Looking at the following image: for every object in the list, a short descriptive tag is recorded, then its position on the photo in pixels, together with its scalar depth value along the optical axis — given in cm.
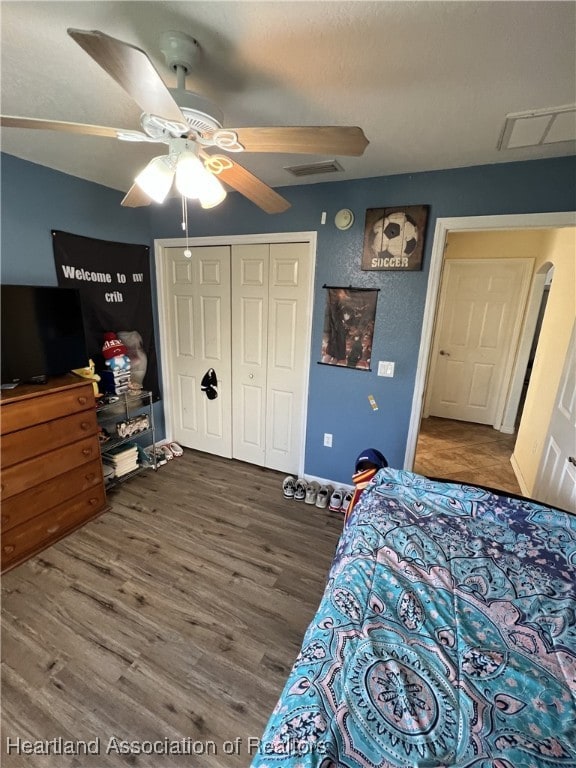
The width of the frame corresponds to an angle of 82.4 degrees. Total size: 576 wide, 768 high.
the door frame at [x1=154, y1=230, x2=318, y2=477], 260
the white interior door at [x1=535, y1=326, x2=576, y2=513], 177
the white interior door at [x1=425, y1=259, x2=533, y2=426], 410
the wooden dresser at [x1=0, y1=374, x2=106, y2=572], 191
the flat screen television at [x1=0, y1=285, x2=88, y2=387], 197
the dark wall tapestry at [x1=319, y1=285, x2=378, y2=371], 248
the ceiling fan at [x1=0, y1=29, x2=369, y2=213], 87
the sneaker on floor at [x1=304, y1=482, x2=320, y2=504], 274
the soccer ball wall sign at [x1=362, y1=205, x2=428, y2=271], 222
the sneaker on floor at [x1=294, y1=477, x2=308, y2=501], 278
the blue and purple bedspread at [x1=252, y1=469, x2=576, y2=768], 72
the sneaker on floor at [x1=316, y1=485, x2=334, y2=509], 271
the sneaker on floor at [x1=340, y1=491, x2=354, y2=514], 266
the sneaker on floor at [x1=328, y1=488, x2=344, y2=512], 265
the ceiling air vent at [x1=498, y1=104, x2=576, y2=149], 144
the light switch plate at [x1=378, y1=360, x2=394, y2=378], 248
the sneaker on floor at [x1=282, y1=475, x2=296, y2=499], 280
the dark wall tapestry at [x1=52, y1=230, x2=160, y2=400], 252
